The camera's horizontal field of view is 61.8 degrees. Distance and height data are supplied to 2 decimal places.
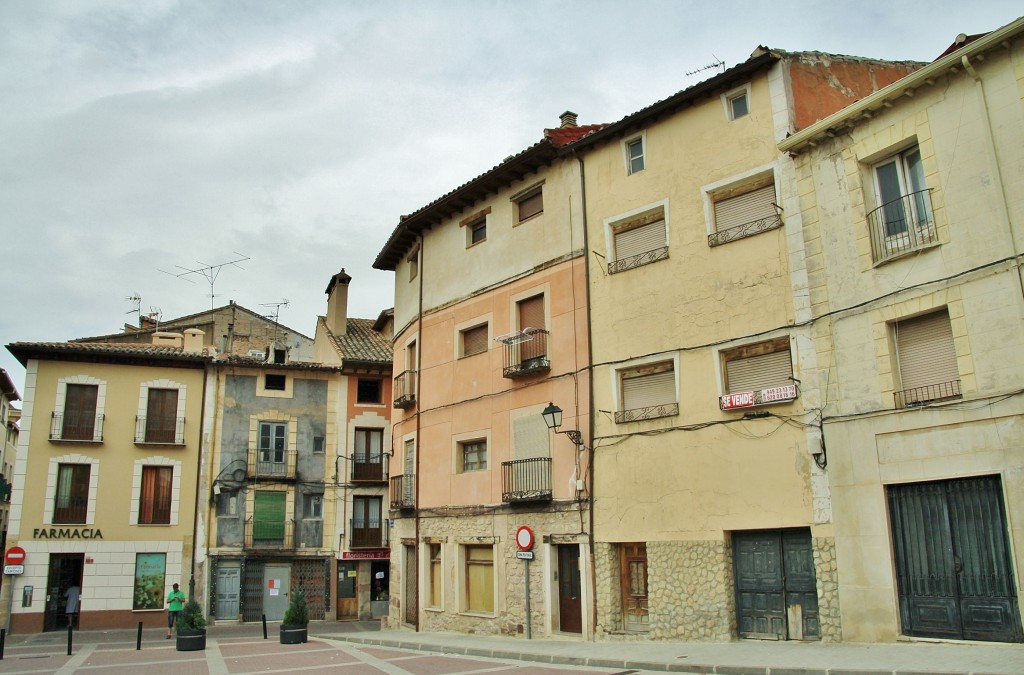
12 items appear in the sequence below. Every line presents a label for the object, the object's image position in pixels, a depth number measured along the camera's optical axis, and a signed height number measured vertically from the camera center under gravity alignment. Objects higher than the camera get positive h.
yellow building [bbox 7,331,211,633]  28.00 +2.43
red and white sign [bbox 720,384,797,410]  14.85 +2.49
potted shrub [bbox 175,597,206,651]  19.72 -1.73
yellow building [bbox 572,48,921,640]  14.87 +3.22
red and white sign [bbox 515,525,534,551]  18.86 +0.18
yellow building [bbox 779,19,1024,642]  12.08 +2.91
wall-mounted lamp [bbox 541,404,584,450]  18.00 +2.62
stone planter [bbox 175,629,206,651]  19.72 -1.95
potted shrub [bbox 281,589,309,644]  20.86 -1.72
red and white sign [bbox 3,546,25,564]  27.16 +0.05
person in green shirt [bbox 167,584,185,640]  24.05 -1.31
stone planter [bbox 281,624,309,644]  20.84 -1.97
